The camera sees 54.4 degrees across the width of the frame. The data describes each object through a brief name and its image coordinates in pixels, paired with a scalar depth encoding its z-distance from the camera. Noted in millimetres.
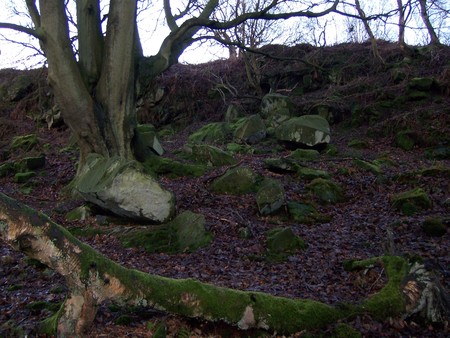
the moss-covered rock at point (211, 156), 12203
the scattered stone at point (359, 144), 14656
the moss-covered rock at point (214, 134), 16359
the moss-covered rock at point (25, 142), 16312
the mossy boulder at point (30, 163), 13000
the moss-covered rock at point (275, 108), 17156
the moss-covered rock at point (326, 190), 9453
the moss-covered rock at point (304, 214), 8336
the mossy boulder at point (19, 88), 22766
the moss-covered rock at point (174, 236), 7023
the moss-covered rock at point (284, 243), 6750
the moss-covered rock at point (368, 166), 10867
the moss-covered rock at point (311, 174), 10547
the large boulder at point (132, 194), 7723
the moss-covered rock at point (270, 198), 8500
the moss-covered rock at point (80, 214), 8427
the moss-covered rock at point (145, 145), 11461
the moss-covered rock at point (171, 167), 11312
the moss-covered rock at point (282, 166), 11078
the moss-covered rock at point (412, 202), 8141
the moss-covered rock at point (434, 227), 6742
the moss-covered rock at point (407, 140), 14203
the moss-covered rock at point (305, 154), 12750
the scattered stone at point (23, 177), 12152
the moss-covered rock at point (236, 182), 9625
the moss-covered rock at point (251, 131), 15642
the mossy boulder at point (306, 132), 13781
